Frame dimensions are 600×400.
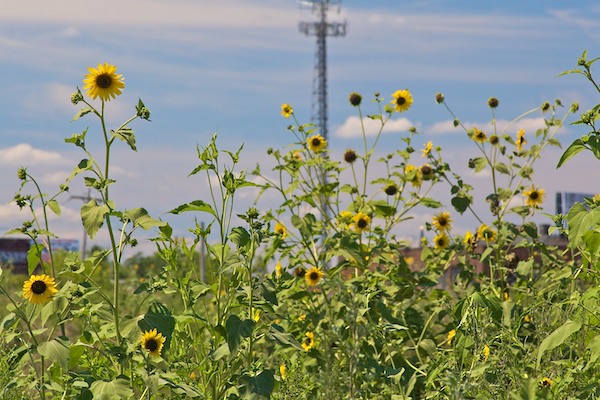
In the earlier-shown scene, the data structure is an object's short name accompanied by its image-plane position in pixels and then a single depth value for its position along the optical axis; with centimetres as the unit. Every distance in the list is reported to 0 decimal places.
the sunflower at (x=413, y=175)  538
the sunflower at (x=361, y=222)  513
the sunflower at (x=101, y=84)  357
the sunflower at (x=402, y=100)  582
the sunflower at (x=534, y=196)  575
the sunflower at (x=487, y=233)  550
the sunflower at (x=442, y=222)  579
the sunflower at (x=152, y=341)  316
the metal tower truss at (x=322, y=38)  3630
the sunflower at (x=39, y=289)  350
